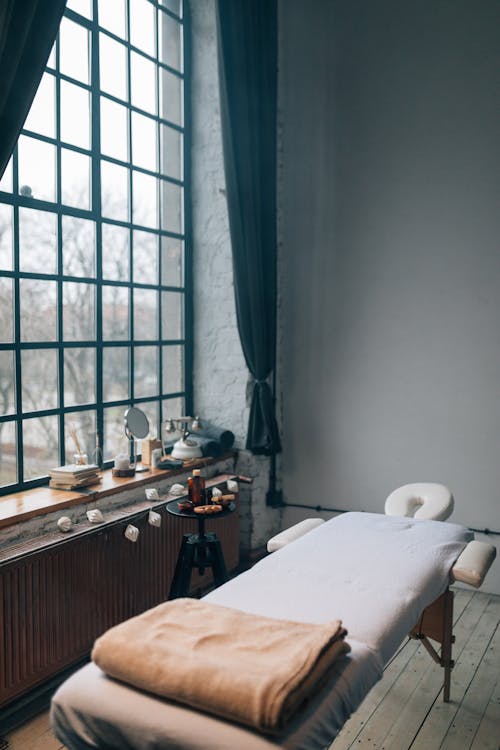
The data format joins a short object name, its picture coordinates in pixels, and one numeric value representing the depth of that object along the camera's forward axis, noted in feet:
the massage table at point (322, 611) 4.66
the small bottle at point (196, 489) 9.85
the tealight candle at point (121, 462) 10.91
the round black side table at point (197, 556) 9.58
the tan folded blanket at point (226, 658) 4.51
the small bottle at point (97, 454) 11.02
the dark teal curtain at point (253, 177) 12.49
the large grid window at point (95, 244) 9.86
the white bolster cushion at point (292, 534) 8.45
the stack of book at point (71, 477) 9.91
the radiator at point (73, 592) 8.14
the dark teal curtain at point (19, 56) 7.52
